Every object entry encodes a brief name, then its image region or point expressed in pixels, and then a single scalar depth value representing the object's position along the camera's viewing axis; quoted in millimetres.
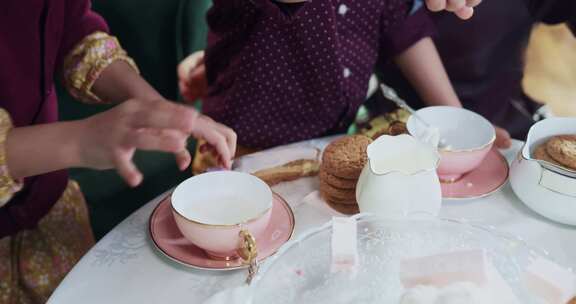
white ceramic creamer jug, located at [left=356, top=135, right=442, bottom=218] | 800
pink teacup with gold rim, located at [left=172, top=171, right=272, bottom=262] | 791
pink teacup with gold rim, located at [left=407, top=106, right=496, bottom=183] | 964
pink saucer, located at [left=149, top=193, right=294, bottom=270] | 809
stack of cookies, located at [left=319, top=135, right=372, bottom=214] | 907
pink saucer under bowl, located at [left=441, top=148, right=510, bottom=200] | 952
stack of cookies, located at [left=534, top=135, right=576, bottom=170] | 884
